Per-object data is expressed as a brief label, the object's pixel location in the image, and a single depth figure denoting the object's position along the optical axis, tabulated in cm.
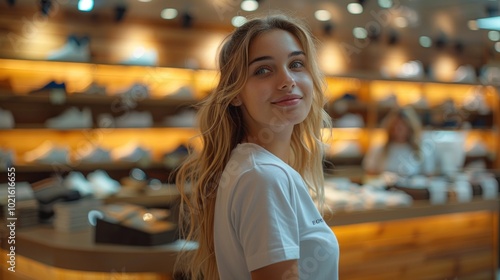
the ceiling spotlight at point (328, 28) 594
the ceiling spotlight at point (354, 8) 493
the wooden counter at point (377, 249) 224
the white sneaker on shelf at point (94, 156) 483
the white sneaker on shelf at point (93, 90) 482
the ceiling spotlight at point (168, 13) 535
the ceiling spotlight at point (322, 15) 543
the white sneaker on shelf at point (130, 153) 500
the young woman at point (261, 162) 105
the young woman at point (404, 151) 408
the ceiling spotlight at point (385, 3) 474
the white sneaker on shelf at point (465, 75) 661
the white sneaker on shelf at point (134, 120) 509
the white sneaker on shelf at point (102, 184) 443
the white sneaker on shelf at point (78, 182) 429
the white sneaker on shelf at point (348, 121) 627
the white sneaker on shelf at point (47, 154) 443
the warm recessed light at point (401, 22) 625
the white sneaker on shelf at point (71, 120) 464
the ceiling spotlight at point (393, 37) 662
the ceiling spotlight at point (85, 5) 423
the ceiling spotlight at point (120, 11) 505
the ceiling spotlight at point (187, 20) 537
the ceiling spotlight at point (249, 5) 448
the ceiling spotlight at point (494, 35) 537
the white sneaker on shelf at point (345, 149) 625
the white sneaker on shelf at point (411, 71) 656
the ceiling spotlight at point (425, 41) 680
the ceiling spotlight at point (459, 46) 672
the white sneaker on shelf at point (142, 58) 498
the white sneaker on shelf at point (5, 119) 430
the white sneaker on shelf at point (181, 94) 523
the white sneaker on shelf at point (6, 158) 402
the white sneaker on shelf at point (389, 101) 640
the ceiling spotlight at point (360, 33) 621
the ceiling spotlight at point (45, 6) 420
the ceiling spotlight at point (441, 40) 666
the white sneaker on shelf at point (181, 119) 532
